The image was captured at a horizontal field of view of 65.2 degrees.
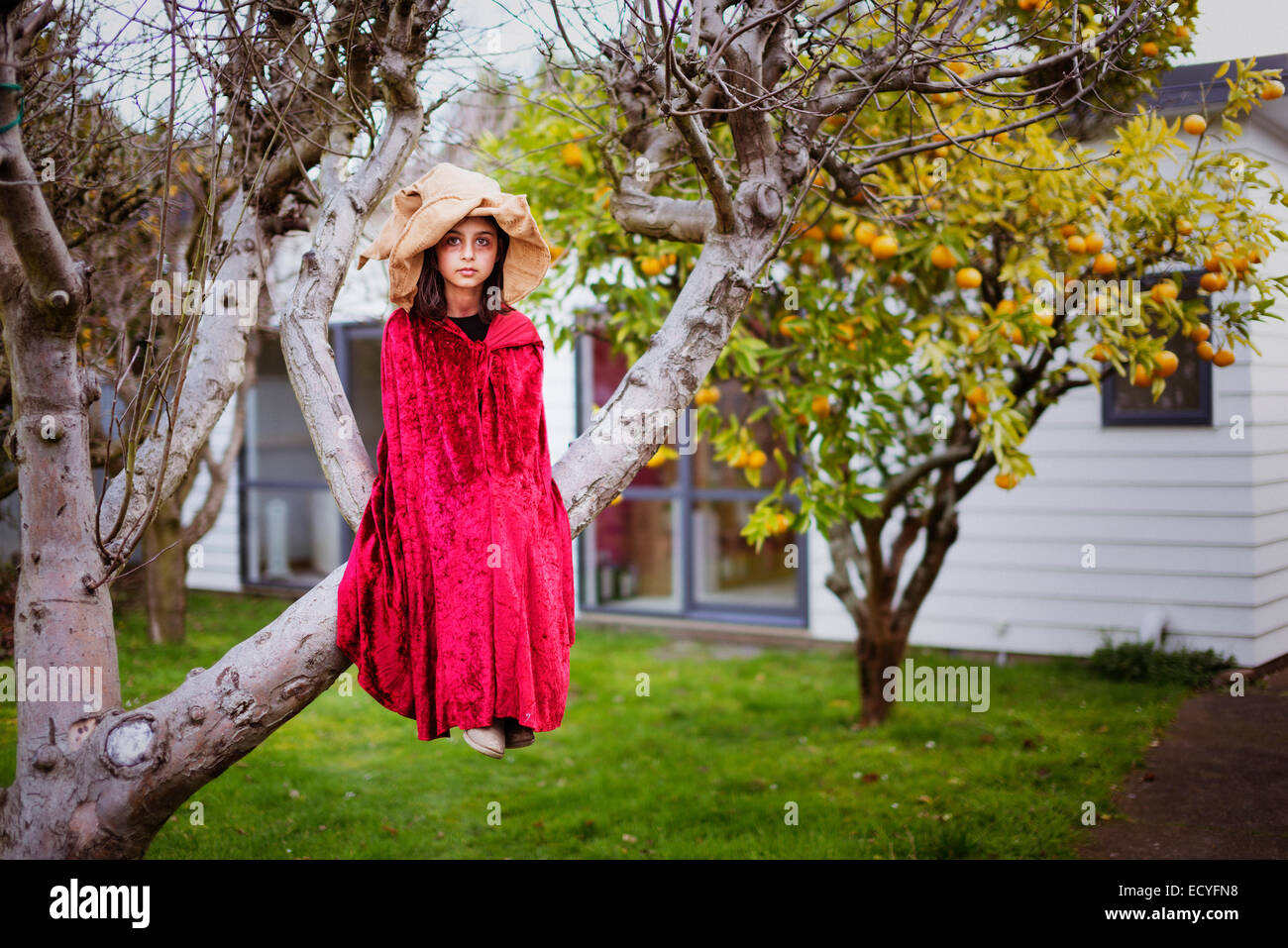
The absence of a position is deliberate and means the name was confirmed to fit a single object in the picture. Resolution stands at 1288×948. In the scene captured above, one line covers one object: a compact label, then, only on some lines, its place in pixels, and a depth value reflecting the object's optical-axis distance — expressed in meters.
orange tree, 3.23
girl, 2.15
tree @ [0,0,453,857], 2.25
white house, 4.68
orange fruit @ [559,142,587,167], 4.13
